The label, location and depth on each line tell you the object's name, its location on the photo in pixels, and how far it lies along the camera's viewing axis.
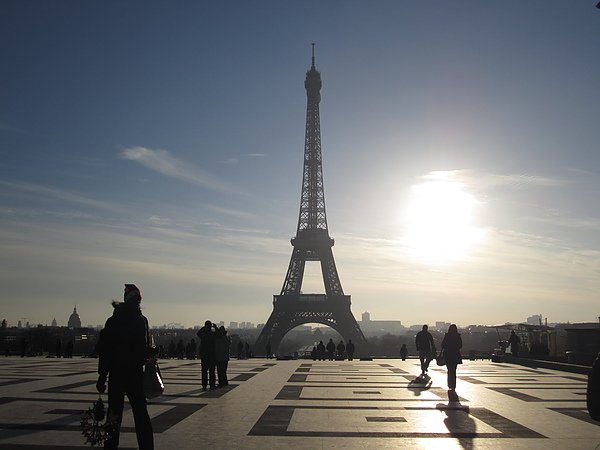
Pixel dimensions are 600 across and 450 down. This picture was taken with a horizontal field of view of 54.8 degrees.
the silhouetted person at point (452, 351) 13.38
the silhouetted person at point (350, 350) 35.43
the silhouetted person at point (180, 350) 35.41
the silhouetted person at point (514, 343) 29.33
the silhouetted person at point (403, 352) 34.89
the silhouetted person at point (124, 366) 6.52
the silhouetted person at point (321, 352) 37.78
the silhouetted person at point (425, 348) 19.44
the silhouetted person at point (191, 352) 34.58
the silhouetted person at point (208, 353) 14.56
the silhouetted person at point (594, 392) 4.51
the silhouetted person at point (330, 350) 37.49
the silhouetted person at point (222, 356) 14.98
